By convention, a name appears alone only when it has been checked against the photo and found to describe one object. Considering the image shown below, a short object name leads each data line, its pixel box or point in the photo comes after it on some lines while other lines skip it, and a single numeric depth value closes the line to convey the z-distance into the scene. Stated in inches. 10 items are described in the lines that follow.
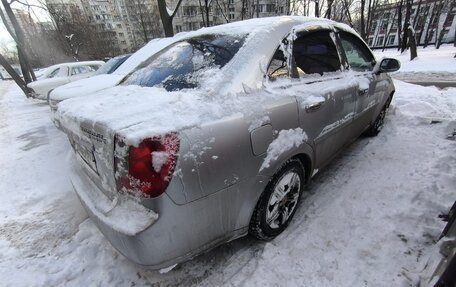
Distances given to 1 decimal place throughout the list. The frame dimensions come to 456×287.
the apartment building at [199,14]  1594.5
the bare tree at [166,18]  418.6
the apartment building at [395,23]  1406.3
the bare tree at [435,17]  1220.2
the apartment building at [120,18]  1610.5
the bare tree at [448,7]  1421.0
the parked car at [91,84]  184.4
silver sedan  57.1
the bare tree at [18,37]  552.7
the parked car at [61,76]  396.2
